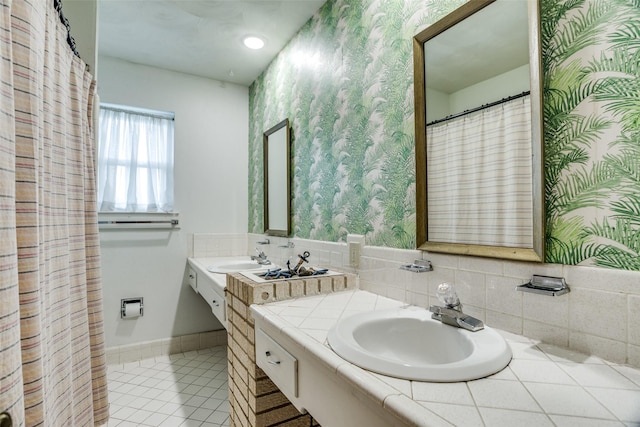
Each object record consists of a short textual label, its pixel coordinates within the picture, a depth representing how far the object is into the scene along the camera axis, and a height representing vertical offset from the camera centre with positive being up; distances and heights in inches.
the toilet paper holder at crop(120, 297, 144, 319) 104.2 -29.3
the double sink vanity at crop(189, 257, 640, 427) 23.1 -14.4
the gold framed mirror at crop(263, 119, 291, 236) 93.6 +10.8
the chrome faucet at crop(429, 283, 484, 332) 38.2 -12.3
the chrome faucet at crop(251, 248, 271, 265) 98.0 -14.2
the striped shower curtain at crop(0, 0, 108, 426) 24.4 -1.7
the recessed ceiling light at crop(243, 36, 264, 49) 92.8 +51.1
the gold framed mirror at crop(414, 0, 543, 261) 37.1 +10.8
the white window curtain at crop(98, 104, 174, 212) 103.4 +18.8
